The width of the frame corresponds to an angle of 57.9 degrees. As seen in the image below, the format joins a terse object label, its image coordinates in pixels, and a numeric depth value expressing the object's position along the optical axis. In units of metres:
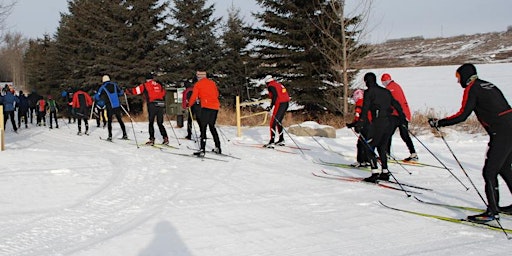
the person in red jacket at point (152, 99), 12.04
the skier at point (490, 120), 5.14
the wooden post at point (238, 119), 13.70
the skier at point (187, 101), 12.41
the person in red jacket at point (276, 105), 11.22
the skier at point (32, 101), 21.73
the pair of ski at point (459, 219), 5.09
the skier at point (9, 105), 18.64
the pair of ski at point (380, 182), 7.17
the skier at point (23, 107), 20.87
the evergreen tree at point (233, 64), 24.86
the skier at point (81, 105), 15.65
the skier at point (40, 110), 20.95
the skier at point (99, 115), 18.43
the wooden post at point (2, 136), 11.39
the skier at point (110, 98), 13.16
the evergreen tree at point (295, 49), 20.55
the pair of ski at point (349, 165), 9.29
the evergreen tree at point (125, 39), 26.66
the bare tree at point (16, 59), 87.12
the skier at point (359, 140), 8.80
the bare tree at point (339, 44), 18.01
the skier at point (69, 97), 20.68
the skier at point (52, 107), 19.08
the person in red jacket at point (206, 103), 10.20
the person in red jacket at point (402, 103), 9.40
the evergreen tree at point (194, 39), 25.55
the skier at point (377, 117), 7.48
